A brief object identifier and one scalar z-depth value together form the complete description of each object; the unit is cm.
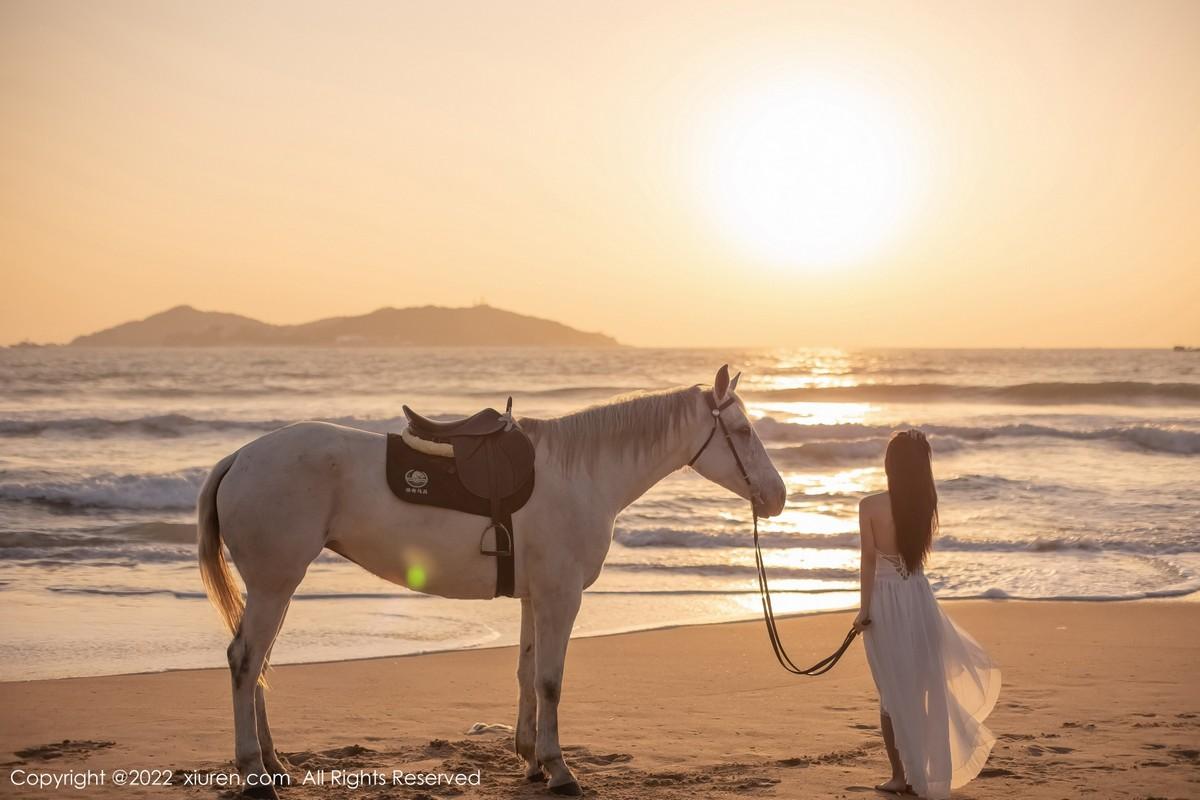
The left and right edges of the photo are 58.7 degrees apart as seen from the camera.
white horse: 427
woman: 432
